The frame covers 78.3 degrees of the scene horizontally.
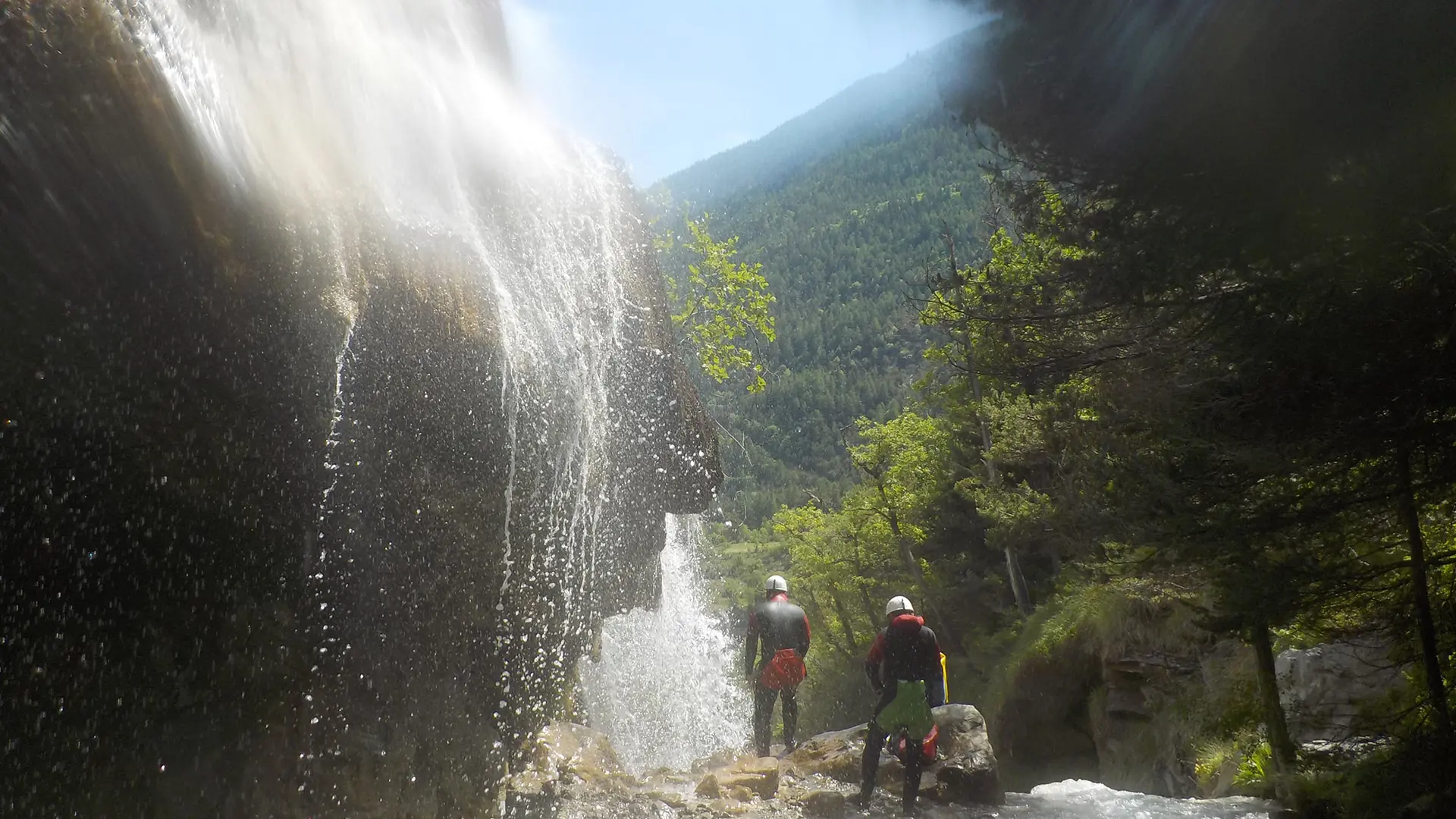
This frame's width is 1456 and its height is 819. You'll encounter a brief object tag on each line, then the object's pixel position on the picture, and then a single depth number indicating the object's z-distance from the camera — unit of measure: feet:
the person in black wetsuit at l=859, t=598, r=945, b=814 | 25.93
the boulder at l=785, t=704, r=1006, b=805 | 28.60
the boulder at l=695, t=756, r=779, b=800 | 27.02
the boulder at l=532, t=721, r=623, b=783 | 31.10
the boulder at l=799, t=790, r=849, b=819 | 25.98
